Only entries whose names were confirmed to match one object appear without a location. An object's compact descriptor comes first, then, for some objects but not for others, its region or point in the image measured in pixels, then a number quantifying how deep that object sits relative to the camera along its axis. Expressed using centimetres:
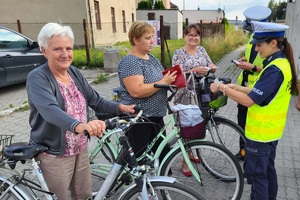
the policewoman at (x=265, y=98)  197
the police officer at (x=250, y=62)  291
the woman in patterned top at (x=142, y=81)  231
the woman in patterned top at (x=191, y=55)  306
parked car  629
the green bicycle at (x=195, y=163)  242
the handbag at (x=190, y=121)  227
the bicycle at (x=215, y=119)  260
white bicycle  171
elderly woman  162
